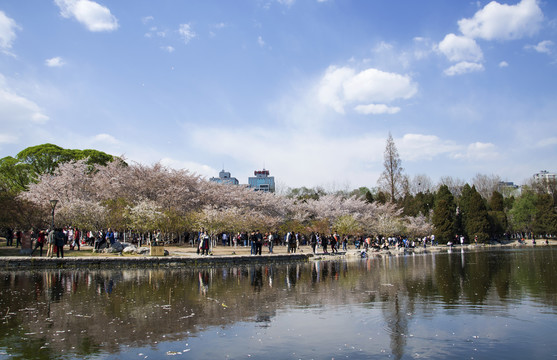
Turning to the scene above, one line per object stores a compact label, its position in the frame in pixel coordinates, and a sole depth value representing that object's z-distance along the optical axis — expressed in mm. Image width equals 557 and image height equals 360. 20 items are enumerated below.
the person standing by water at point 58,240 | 23125
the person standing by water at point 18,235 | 31825
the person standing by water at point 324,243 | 35125
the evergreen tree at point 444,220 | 65188
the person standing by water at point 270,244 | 31280
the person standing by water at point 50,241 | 22953
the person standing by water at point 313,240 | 32638
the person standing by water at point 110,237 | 31019
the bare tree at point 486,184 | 99812
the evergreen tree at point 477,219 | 66375
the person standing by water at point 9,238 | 34375
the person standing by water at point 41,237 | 24516
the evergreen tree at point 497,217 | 71488
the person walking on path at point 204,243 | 28431
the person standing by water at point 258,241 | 29406
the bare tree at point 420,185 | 104062
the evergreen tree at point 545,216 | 72125
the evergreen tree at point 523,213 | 76125
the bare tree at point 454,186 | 103375
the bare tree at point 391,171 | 78250
